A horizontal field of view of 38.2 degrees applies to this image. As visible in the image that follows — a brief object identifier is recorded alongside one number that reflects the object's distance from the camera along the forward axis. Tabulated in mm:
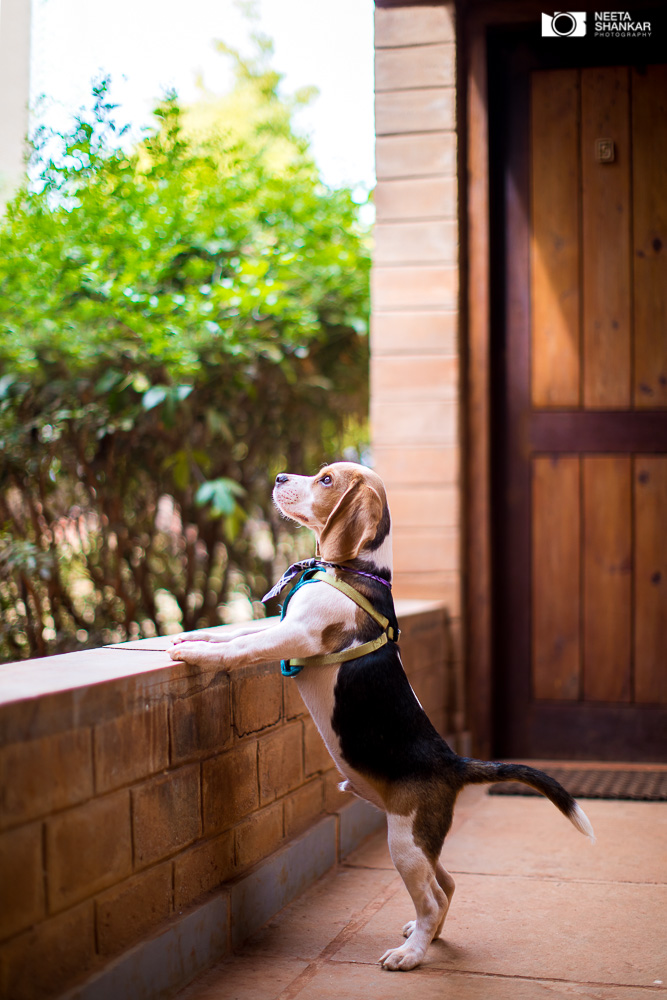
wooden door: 4195
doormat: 3625
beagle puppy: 2115
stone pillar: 4059
